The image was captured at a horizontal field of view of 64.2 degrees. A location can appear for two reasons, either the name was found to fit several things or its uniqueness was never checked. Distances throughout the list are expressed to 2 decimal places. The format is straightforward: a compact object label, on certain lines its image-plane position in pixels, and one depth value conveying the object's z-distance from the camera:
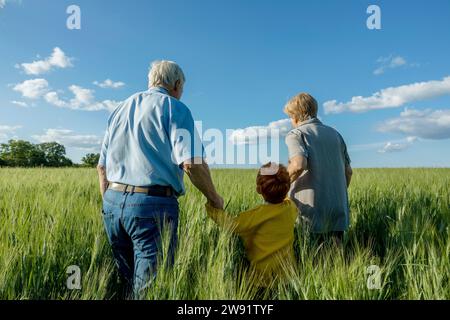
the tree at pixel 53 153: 55.64
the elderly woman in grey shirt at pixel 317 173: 2.73
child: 2.26
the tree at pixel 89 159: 53.42
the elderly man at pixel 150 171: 2.07
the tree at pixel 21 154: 58.78
